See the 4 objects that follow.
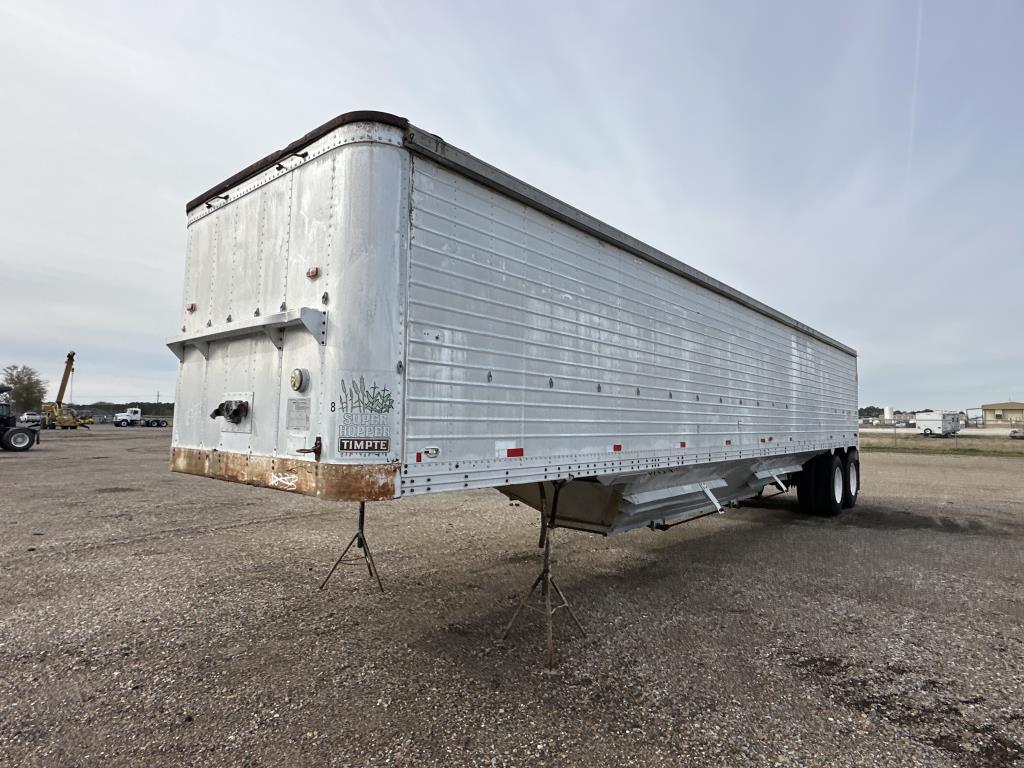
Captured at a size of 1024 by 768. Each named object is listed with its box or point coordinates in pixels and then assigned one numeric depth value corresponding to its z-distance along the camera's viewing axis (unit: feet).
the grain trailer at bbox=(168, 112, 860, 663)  10.55
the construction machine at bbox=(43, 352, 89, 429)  128.98
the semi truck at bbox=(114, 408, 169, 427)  184.24
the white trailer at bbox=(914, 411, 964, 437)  164.35
